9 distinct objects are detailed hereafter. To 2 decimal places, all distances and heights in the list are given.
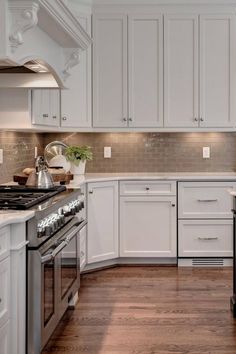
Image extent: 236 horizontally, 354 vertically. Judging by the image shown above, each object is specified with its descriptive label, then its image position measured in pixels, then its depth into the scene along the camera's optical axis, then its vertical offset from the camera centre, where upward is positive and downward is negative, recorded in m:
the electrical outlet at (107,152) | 6.04 +0.09
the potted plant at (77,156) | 5.39 +0.04
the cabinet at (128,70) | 5.62 +0.89
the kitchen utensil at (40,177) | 4.00 -0.12
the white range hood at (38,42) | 2.75 +0.68
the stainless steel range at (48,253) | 2.82 -0.50
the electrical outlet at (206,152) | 6.02 +0.09
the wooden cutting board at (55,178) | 4.37 -0.14
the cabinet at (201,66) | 5.61 +0.92
